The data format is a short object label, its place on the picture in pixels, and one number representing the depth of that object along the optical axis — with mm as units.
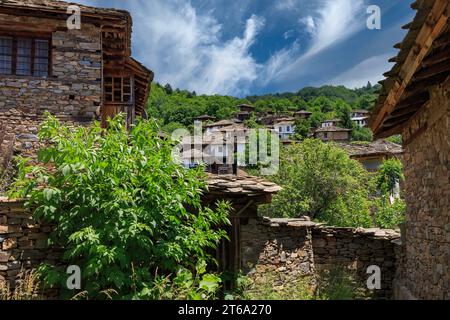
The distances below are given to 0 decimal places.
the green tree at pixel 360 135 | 68875
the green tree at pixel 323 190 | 18969
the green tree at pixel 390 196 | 20594
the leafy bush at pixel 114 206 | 4836
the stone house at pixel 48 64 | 9680
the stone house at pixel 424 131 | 4051
